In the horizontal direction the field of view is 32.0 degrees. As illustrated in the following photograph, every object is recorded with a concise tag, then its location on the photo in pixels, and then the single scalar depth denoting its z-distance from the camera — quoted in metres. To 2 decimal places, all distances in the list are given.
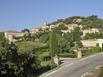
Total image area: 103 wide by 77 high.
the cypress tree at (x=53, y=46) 24.74
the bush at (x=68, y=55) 28.72
